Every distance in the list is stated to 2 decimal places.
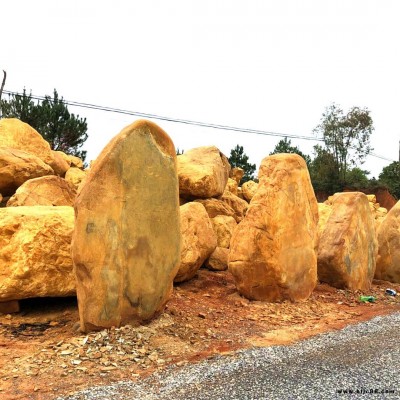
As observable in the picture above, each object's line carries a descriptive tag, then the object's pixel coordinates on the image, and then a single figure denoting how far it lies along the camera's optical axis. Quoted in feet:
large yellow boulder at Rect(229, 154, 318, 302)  19.19
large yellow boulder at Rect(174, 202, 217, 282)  22.08
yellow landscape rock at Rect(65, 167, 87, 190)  33.04
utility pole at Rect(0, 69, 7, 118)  47.67
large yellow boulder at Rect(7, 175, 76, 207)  22.47
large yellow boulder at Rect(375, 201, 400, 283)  26.96
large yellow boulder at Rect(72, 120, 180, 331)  13.30
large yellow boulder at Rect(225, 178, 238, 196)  43.79
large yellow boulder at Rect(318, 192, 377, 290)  22.76
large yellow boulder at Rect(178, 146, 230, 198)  29.30
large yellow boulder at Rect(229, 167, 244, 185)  51.13
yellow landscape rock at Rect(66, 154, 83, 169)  40.77
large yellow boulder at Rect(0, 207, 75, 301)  15.69
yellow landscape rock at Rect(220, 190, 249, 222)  34.68
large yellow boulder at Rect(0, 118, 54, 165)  29.91
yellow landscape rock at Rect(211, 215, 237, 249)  28.96
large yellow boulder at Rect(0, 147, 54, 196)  25.32
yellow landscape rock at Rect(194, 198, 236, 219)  30.40
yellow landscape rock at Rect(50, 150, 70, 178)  33.20
